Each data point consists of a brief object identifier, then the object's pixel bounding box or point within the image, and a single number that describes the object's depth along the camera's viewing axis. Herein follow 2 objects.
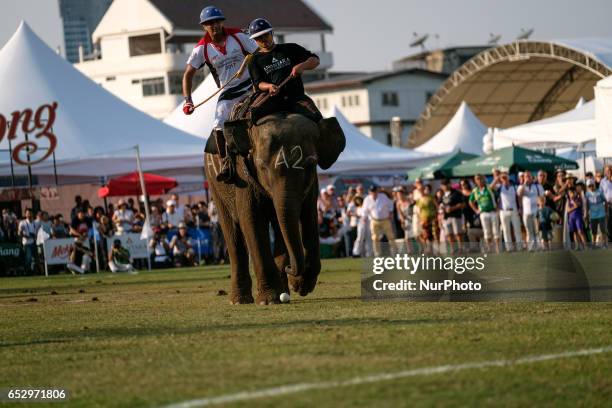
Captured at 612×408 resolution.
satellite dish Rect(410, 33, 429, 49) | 133.54
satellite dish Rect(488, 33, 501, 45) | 128.88
